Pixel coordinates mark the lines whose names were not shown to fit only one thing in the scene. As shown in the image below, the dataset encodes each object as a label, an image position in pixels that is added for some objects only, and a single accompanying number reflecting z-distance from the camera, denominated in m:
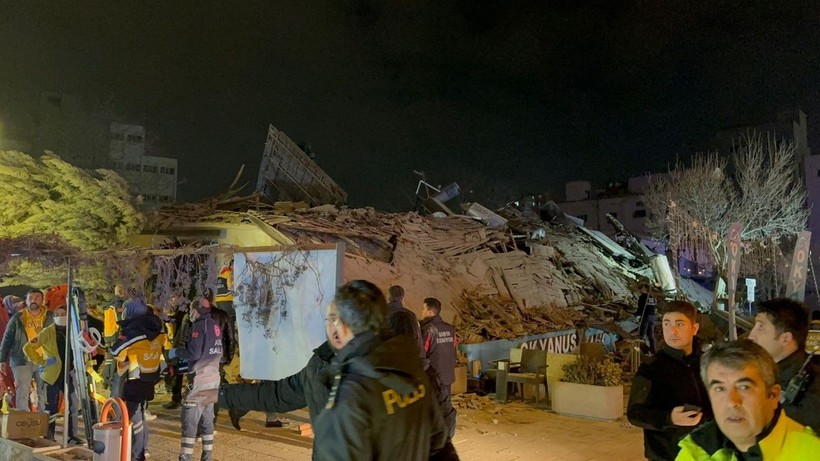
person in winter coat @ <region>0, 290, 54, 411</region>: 8.03
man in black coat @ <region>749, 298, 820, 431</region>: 3.10
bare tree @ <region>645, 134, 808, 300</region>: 27.00
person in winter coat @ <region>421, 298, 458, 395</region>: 7.02
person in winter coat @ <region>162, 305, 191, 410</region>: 9.79
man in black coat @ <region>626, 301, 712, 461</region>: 3.27
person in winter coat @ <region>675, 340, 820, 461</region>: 1.88
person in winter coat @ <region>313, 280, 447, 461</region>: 2.42
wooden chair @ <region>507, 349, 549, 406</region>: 10.30
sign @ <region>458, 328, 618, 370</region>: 12.71
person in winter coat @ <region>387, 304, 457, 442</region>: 5.94
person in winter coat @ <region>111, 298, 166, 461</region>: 6.14
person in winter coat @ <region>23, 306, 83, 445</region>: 7.63
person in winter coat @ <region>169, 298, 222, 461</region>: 6.12
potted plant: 9.04
